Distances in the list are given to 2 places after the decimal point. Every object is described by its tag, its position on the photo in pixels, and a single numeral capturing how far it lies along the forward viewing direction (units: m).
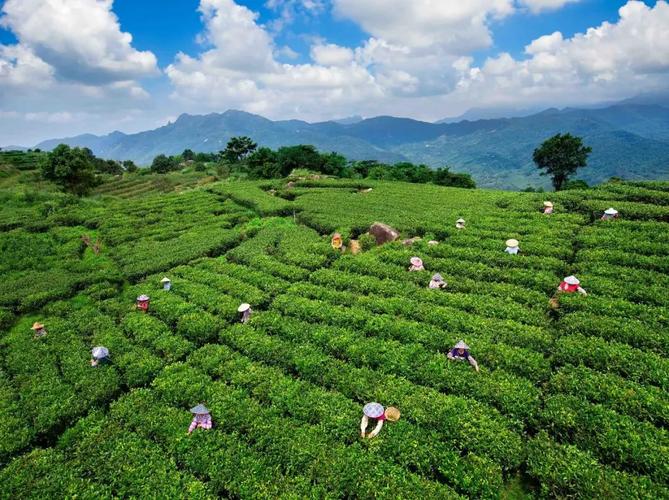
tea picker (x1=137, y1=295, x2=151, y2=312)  18.47
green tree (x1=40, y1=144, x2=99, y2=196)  53.73
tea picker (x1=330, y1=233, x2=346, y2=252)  24.30
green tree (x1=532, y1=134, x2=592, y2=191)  59.16
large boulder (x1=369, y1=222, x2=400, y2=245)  24.84
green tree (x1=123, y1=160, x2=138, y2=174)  109.55
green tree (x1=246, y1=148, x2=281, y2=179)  72.56
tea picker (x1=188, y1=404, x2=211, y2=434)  10.80
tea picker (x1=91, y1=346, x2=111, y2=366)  14.11
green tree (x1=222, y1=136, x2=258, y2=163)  98.69
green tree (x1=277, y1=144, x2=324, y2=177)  71.88
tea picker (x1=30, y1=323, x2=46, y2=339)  16.88
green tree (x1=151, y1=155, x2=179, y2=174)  115.06
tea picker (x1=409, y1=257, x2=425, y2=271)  19.44
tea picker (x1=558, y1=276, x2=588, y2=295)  15.43
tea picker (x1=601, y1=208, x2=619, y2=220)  22.12
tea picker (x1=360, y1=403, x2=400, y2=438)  10.23
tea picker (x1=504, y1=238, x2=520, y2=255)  19.57
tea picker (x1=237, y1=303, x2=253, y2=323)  16.62
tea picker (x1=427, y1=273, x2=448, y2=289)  17.69
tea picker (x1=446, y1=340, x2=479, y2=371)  12.26
